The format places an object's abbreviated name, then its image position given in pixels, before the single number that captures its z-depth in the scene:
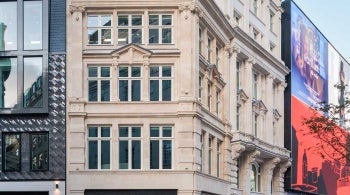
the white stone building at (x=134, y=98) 50.03
